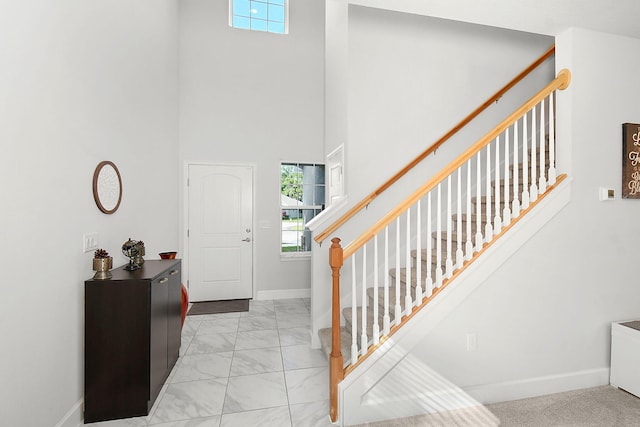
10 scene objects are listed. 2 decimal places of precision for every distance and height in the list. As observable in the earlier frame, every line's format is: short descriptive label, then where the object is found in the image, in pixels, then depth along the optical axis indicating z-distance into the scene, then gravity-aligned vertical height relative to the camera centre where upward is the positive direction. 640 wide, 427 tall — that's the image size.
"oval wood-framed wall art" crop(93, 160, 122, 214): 2.33 +0.21
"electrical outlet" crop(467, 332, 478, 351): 2.24 -0.89
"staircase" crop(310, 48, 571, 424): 2.07 -0.54
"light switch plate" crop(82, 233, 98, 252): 2.16 -0.19
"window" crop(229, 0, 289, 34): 5.10 +3.18
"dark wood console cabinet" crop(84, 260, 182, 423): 2.08 -0.87
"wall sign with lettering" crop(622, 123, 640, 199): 2.56 +0.43
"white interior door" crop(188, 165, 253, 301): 4.84 -0.27
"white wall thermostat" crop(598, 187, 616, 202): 2.50 +0.16
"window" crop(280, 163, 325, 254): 5.18 +0.23
